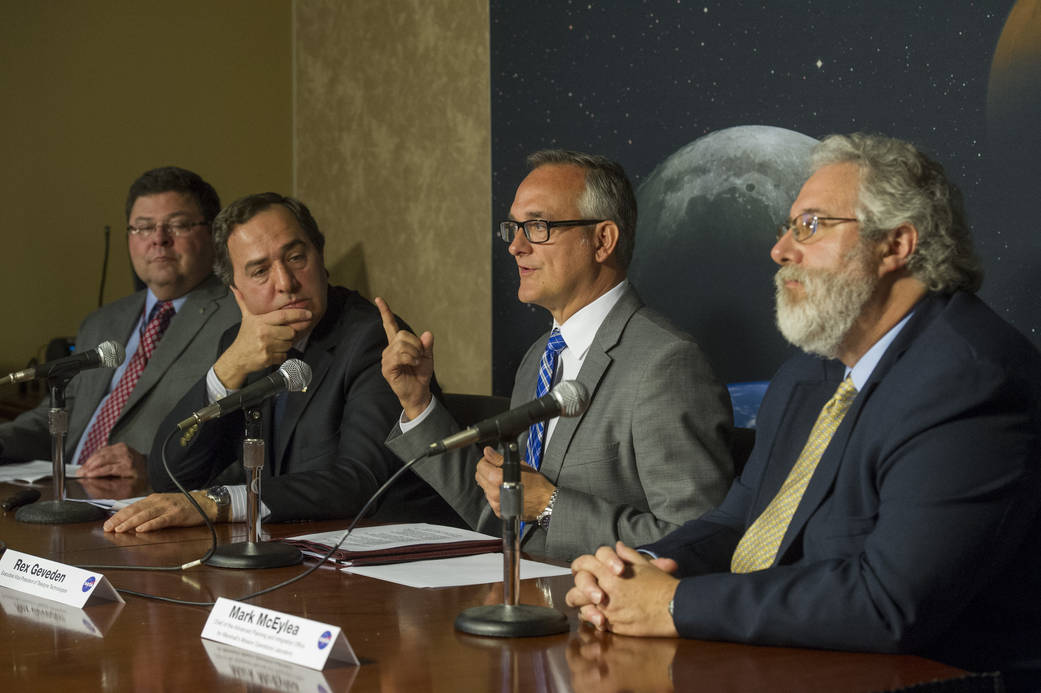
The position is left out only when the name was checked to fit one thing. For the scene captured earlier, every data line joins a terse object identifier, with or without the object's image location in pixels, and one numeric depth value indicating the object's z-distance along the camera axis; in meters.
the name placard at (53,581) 1.95
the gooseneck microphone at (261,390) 2.17
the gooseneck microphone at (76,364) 2.75
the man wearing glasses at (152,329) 4.04
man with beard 1.66
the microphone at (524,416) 1.69
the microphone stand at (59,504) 2.75
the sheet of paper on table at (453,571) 2.09
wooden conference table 1.51
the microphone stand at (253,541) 2.22
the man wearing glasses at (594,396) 2.57
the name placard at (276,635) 1.56
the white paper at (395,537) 2.35
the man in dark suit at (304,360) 3.16
